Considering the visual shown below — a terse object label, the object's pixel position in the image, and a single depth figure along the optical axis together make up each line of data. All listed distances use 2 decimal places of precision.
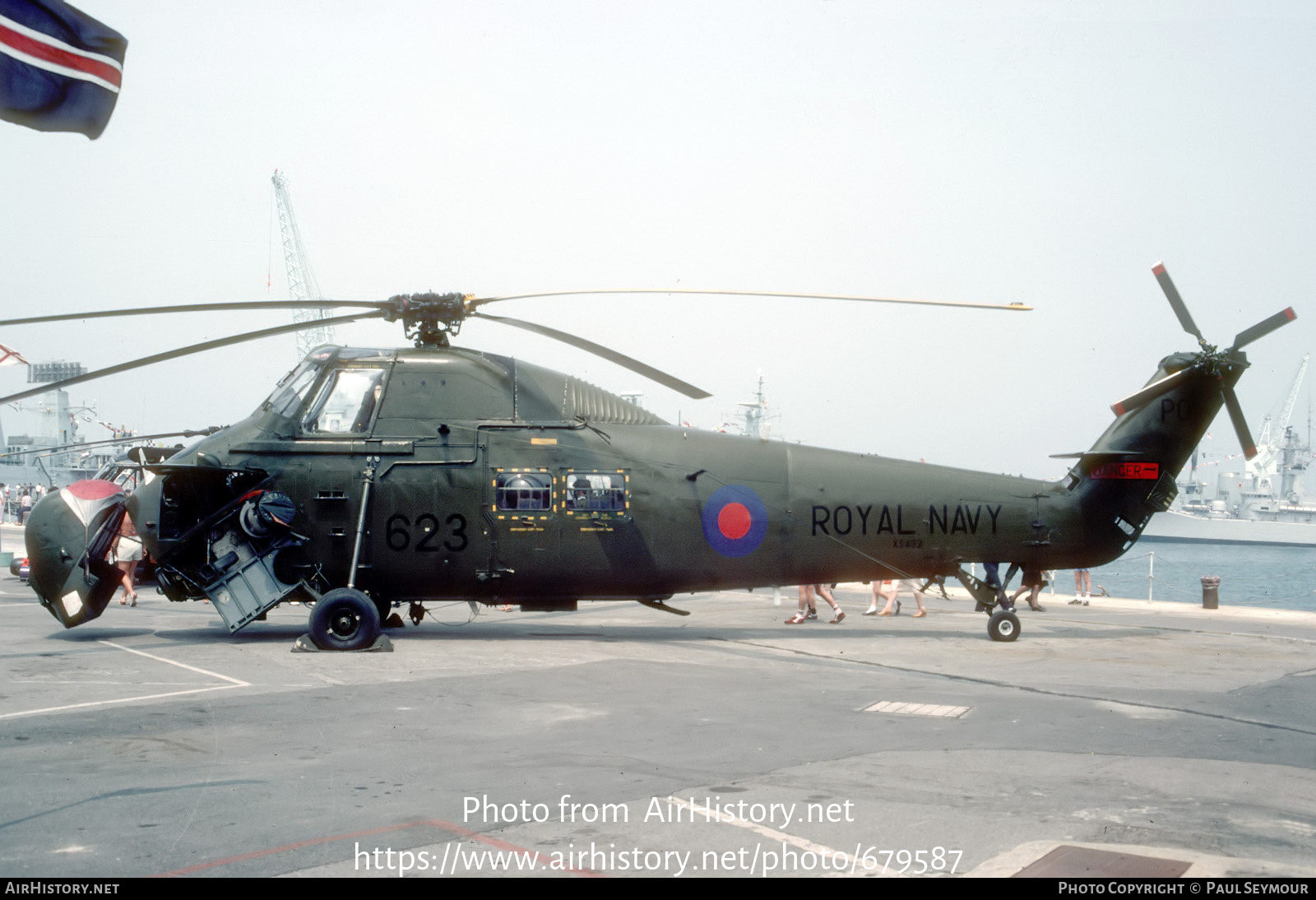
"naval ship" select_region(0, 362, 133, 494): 83.44
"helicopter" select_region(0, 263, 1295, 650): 13.77
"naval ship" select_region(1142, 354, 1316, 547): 120.75
